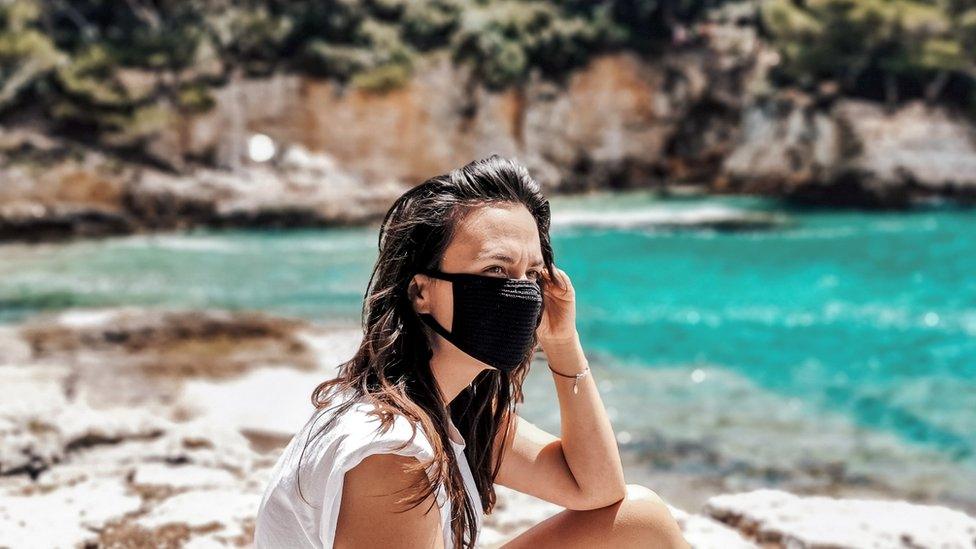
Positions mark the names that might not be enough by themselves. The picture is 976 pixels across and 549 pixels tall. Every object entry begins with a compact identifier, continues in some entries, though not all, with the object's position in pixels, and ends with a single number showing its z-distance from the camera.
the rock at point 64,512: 2.42
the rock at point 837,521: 2.55
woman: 1.29
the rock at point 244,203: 15.74
